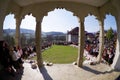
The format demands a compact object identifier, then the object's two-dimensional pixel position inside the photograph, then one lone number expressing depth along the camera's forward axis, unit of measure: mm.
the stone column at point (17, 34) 4550
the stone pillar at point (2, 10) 2901
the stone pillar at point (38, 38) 4156
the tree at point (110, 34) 18525
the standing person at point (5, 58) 2771
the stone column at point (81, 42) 4255
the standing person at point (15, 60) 3048
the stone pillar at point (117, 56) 3585
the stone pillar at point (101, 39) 4576
